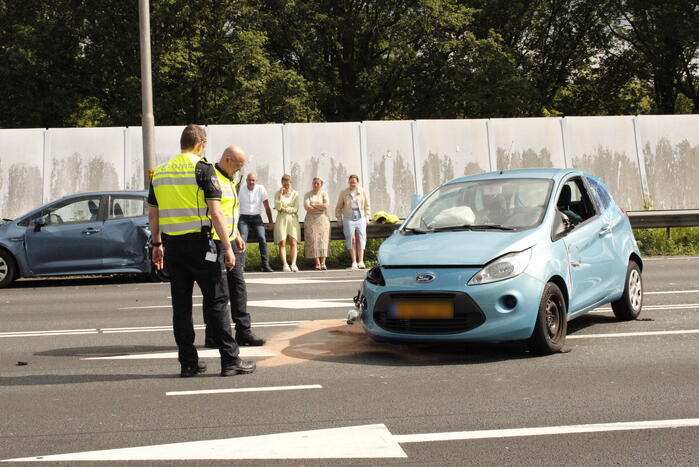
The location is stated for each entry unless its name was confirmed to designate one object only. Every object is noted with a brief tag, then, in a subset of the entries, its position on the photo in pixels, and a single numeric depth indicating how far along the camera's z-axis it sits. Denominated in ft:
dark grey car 52.80
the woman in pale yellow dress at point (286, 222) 61.62
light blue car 25.49
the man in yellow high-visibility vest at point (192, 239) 24.22
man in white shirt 59.16
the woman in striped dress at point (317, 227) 62.03
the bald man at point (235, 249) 26.45
